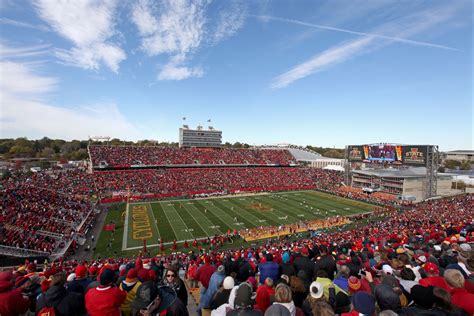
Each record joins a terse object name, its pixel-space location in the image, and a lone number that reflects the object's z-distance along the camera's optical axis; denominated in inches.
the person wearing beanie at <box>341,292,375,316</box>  127.3
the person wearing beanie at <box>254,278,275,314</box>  145.6
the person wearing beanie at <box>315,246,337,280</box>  253.3
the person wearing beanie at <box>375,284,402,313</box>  134.7
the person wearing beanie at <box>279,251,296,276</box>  236.0
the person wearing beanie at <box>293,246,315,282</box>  250.7
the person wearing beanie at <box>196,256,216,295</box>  233.5
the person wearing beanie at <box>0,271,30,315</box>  141.2
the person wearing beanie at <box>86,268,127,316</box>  137.5
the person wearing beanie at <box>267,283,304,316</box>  128.6
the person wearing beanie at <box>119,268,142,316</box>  156.5
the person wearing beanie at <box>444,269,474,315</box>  140.7
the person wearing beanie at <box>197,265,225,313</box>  195.0
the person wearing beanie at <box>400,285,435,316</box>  128.1
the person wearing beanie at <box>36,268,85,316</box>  142.2
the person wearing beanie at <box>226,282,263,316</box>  117.2
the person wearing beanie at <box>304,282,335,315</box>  145.4
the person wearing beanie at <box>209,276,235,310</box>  167.5
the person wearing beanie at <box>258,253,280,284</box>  231.1
